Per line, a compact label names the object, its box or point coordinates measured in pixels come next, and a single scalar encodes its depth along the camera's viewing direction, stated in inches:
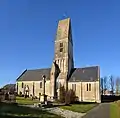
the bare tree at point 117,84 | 2157.9
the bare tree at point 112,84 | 2168.6
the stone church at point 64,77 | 1361.7
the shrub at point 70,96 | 1148.5
